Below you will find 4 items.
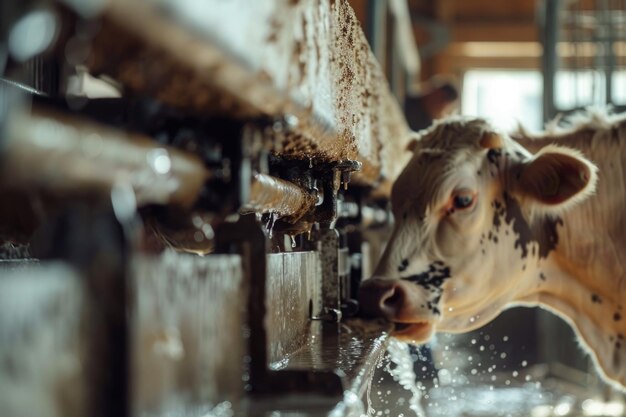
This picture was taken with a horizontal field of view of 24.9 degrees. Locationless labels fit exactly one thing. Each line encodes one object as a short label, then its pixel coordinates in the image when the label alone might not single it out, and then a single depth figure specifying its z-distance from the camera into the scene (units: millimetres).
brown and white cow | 2893
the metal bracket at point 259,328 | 1794
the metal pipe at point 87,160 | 1102
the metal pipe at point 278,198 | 1957
